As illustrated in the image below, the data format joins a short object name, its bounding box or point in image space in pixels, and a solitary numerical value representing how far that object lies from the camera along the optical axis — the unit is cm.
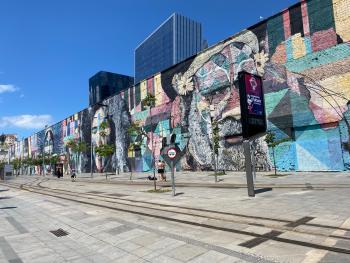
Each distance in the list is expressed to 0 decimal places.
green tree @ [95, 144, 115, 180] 4616
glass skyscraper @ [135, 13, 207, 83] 17775
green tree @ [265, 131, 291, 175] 2815
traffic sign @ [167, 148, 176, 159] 1723
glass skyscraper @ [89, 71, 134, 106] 16775
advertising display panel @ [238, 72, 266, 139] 1488
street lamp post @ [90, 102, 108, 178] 6626
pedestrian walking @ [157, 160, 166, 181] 2965
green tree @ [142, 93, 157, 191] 3376
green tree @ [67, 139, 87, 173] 5927
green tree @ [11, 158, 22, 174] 11311
